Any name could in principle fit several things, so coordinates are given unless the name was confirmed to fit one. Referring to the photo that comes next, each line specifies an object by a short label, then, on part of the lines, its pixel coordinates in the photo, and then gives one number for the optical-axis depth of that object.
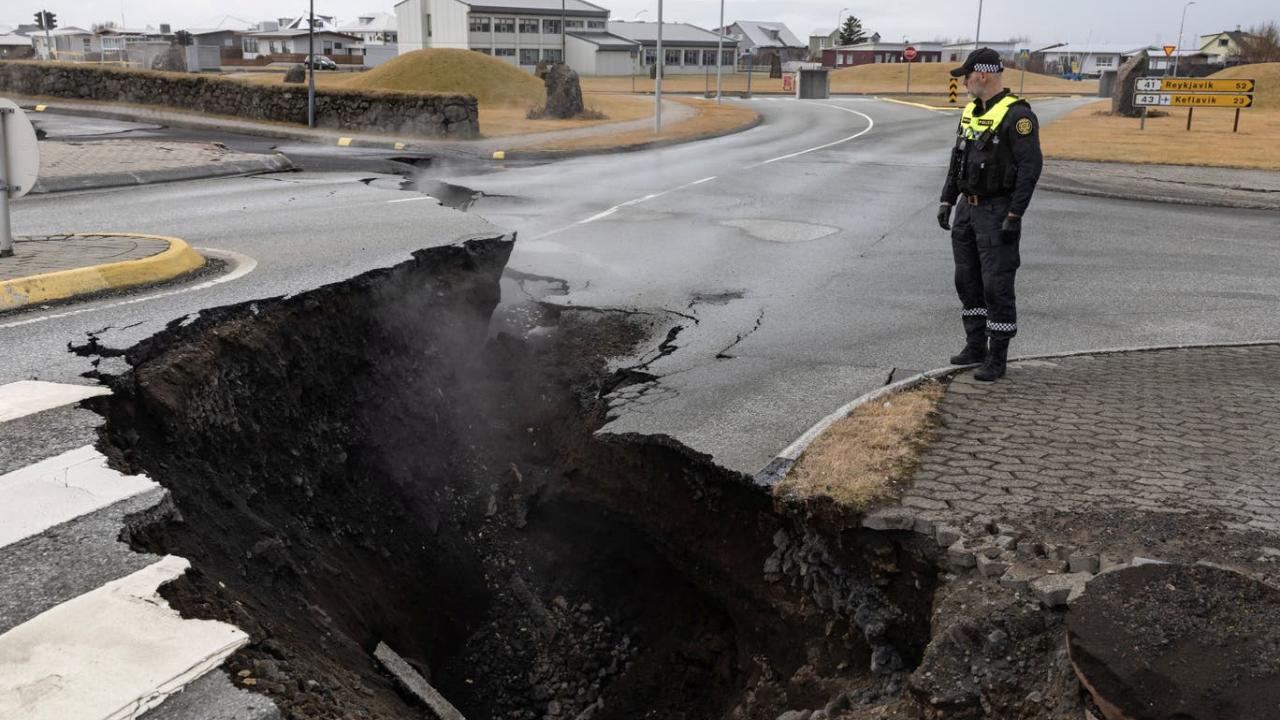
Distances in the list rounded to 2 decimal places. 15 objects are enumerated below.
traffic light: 40.81
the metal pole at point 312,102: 23.69
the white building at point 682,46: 85.25
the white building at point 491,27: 75.06
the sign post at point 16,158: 7.41
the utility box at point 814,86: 51.91
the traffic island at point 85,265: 6.88
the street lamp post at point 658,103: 25.83
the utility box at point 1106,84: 53.53
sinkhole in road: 4.46
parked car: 61.53
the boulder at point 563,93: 29.78
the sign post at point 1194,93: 26.41
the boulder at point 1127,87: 34.16
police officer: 6.13
